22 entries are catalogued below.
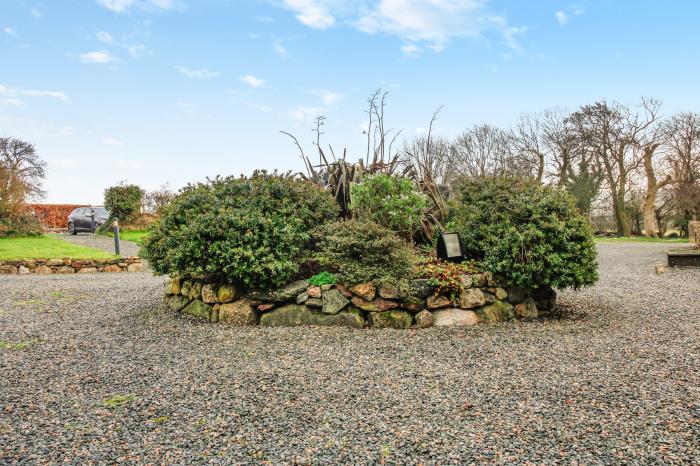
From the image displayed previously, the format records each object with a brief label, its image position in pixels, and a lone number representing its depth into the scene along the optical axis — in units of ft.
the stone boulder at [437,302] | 17.17
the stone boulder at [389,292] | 16.93
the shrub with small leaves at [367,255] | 17.04
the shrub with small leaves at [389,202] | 20.58
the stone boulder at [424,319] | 16.90
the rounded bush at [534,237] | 17.24
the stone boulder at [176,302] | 20.26
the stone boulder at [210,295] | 18.51
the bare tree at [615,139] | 88.69
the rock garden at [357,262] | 17.12
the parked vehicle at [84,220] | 72.90
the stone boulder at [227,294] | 18.26
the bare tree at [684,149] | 83.46
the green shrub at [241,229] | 17.33
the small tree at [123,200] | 70.13
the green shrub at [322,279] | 17.65
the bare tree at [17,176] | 62.59
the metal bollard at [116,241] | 45.97
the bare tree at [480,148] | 100.12
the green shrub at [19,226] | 62.28
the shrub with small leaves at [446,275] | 17.16
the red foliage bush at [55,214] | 81.51
